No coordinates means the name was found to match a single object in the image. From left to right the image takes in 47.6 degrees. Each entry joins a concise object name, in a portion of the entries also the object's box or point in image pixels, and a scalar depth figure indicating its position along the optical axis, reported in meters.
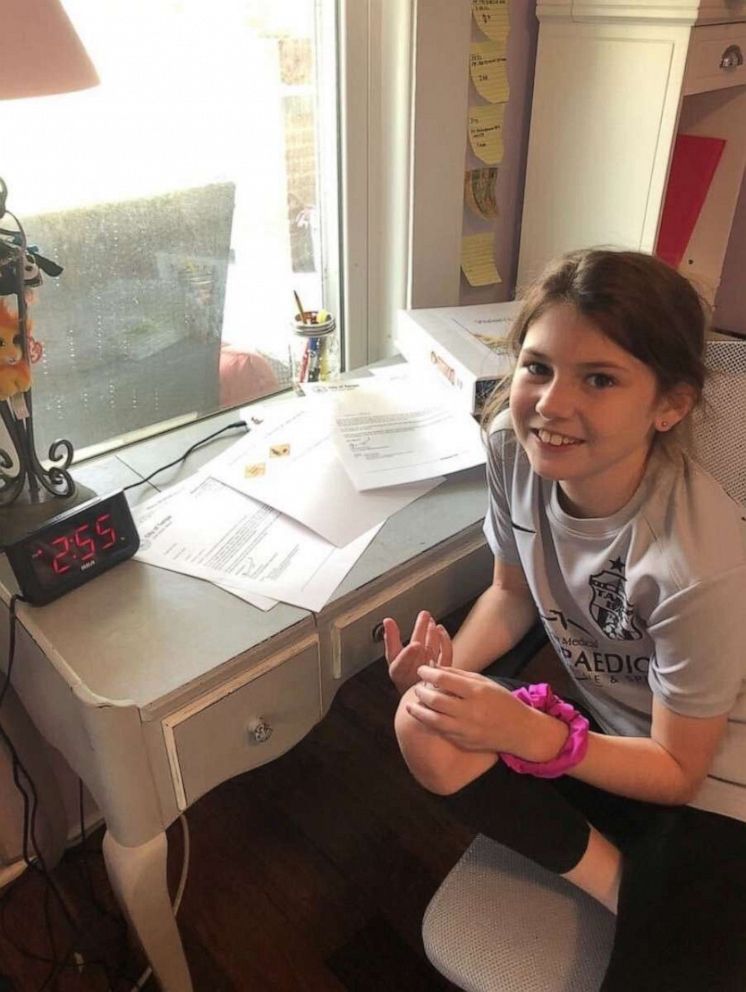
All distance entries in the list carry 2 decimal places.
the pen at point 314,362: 1.35
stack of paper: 0.96
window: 1.10
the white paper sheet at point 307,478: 1.04
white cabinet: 1.17
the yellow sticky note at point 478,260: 1.46
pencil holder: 1.33
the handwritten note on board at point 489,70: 1.29
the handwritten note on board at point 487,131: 1.35
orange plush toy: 0.89
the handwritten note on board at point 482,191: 1.40
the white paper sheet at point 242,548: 0.93
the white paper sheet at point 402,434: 1.12
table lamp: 0.72
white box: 1.18
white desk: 0.81
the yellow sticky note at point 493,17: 1.26
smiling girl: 0.78
